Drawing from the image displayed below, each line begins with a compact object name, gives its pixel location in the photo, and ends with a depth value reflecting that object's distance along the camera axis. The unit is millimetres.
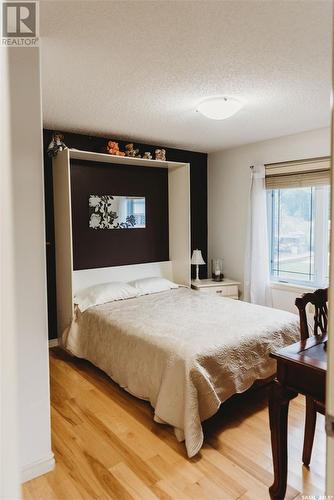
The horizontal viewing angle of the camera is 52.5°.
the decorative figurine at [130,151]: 3986
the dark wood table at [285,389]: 1528
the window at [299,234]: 3836
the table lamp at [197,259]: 4617
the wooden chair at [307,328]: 1943
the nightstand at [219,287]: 4348
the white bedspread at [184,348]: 2182
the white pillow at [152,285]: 3936
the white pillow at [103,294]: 3475
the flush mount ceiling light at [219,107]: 2701
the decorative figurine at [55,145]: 3424
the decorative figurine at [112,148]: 3783
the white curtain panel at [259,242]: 4230
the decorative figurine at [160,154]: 4230
